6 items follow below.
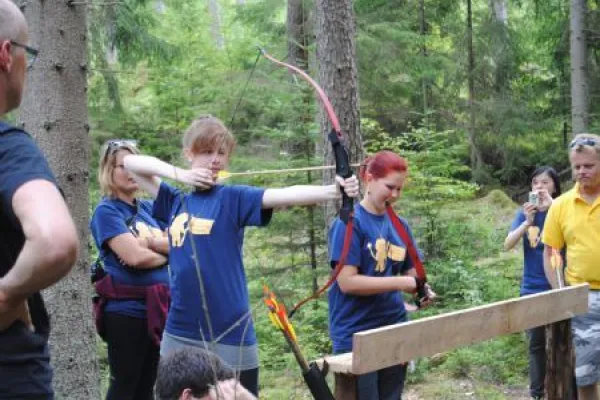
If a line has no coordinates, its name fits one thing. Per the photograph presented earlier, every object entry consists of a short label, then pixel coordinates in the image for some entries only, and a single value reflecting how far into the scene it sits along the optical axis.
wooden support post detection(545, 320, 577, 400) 4.78
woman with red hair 3.91
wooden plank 3.36
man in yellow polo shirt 5.02
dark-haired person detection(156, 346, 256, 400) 2.72
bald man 1.66
